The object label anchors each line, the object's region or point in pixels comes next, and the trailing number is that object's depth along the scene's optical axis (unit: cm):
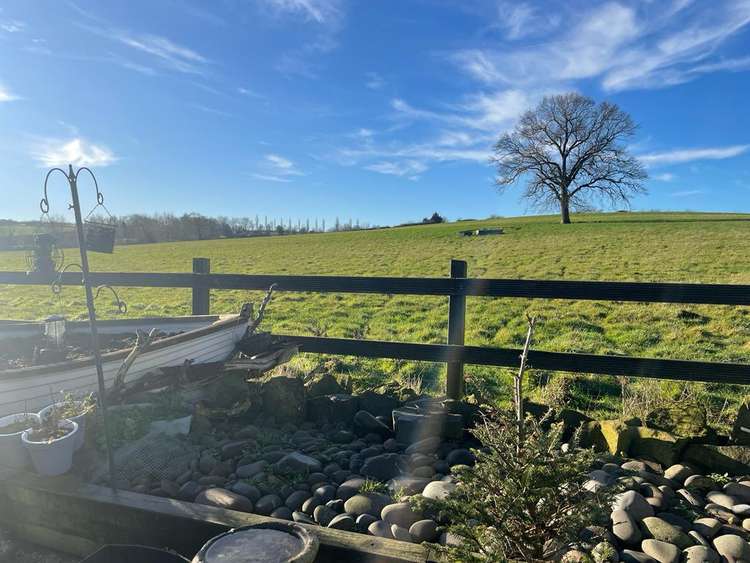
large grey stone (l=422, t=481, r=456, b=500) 301
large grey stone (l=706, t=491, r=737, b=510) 291
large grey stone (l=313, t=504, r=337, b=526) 287
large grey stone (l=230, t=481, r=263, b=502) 313
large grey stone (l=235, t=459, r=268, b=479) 339
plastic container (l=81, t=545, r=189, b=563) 235
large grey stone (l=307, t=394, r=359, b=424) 429
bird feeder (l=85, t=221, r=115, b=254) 361
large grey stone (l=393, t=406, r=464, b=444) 383
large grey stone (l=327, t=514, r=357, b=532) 275
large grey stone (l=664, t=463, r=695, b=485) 322
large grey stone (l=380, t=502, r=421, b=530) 277
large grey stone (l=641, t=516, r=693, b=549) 252
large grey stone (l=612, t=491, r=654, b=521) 270
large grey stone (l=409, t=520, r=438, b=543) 262
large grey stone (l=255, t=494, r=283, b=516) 304
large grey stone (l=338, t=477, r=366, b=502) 314
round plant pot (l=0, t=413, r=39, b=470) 321
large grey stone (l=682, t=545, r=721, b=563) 236
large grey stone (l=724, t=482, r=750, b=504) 297
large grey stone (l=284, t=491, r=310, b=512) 308
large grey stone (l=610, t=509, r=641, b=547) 255
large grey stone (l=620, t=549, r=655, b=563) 240
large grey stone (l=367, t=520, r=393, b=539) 269
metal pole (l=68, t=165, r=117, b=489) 307
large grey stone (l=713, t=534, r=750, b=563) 239
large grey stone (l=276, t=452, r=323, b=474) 340
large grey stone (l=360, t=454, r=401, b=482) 342
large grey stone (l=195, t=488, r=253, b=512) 296
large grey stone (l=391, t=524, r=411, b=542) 264
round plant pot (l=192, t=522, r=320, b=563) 209
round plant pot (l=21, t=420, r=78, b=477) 306
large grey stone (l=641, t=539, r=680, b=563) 238
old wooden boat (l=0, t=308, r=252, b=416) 351
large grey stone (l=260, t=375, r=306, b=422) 428
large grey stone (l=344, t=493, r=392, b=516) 293
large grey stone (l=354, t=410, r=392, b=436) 408
